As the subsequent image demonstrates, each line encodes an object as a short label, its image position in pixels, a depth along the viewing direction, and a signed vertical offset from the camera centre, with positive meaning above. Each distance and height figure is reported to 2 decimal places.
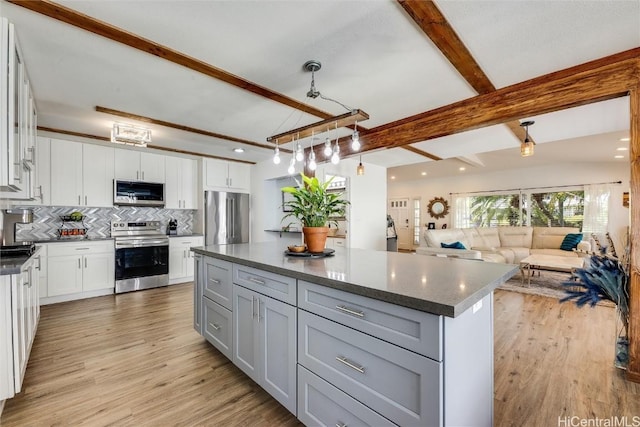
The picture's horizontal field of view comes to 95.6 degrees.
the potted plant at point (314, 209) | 2.19 +0.04
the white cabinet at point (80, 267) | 3.80 -0.73
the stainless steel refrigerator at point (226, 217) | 5.25 -0.06
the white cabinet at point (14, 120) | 1.58 +0.60
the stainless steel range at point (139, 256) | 4.28 -0.65
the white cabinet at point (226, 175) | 5.25 +0.74
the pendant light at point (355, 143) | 2.36 +0.59
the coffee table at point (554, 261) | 4.43 -0.77
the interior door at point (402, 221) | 9.75 -0.25
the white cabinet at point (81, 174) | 3.99 +0.58
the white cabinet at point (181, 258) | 4.84 -0.75
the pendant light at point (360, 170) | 4.49 +0.68
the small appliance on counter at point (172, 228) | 5.07 -0.24
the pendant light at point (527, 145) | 3.31 +0.79
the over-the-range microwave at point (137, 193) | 4.41 +0.33
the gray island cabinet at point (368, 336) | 1.06 -0.56
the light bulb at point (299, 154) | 2.60 +0.54
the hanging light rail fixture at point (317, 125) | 2.14 +0.71
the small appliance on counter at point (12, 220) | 3.29 -0.07
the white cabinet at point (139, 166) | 4.49 +0.78
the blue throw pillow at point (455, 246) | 5.05 -0.56
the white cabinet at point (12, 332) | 1.69 -0.73
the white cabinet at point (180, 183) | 4.98 +0.55
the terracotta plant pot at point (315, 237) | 2.19 -0.18
